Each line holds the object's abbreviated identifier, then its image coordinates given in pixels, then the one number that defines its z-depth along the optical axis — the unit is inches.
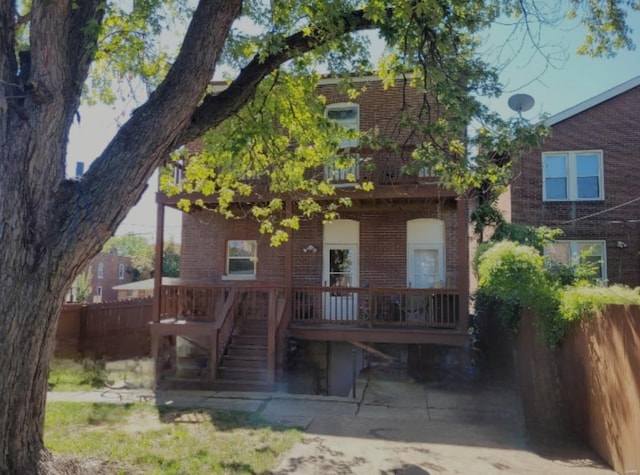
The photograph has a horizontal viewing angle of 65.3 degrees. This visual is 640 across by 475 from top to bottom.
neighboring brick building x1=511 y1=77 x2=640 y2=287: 641.0
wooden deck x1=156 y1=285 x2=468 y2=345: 440.5
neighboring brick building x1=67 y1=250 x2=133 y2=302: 1902.8
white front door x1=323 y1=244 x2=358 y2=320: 518.3
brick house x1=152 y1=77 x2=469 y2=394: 442.3
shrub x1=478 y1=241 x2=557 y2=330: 315.3
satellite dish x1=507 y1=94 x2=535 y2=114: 477.7
